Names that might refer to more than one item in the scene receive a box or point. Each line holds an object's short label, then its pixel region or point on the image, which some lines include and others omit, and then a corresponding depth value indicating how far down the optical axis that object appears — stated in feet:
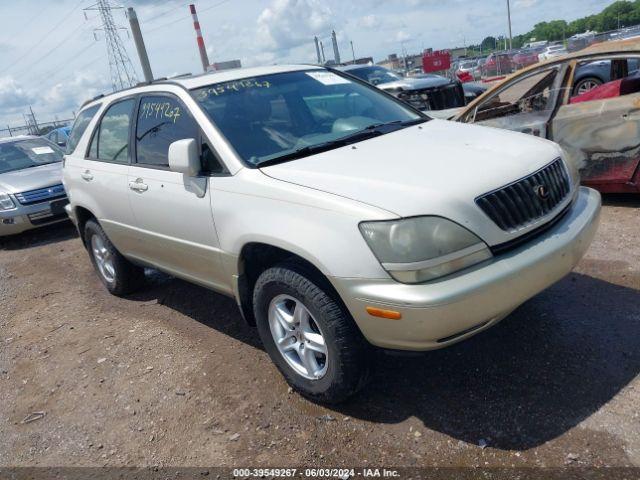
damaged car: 16.83
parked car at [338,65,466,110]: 40.01
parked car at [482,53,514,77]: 104.06
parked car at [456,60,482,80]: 114.96
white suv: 8.00
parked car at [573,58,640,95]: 32.19
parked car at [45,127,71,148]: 50.29
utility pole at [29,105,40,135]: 94.86
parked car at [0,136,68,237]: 26.30
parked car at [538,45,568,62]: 114.77
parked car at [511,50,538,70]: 110.93
